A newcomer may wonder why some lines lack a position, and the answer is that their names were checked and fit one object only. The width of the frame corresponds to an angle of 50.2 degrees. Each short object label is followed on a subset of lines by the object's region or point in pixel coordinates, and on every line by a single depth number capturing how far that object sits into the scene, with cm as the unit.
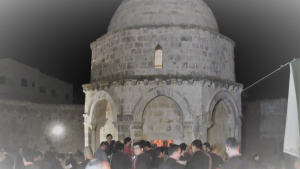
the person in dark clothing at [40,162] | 780
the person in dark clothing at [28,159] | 743
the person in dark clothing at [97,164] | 394
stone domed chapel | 1234
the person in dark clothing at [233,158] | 543
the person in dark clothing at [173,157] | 567
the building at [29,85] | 2811
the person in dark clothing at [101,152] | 735
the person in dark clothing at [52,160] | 793
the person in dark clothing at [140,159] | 675
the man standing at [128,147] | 965
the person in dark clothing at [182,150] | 765
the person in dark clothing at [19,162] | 800
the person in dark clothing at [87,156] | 697
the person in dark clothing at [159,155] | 667
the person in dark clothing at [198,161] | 616
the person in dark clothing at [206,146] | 790
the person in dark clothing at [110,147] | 870
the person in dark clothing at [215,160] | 684
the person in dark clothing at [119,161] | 703
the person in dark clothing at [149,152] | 742
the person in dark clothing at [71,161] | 888
